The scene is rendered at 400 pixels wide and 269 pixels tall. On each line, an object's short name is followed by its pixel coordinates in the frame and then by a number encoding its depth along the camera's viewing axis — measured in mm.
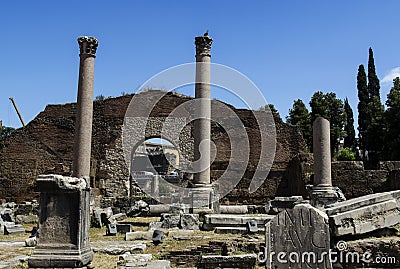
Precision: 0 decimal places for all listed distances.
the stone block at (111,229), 10094
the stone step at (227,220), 9945
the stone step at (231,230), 9457
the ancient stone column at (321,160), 13244
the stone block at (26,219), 13906
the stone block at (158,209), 13836
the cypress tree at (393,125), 25109
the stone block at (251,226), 9102
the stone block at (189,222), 10609
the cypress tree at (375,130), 28906
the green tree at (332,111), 32594
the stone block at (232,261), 6340
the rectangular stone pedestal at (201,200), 12273
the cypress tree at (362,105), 33969
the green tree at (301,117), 30889
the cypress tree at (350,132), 38156
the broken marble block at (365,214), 5625
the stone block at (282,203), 12719
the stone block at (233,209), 13526
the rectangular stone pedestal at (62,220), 6016
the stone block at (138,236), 9016
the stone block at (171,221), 10789
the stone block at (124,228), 10367
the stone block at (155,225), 10811
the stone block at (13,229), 10828
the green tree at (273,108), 34181
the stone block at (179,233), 8900
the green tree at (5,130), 51100
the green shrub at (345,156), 28484
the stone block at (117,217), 12506
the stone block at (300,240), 5145
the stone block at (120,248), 7414
